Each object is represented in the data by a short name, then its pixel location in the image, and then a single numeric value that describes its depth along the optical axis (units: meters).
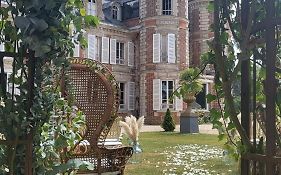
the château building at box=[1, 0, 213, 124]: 25.94
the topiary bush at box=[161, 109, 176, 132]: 17.82
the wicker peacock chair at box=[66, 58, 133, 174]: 4.25
